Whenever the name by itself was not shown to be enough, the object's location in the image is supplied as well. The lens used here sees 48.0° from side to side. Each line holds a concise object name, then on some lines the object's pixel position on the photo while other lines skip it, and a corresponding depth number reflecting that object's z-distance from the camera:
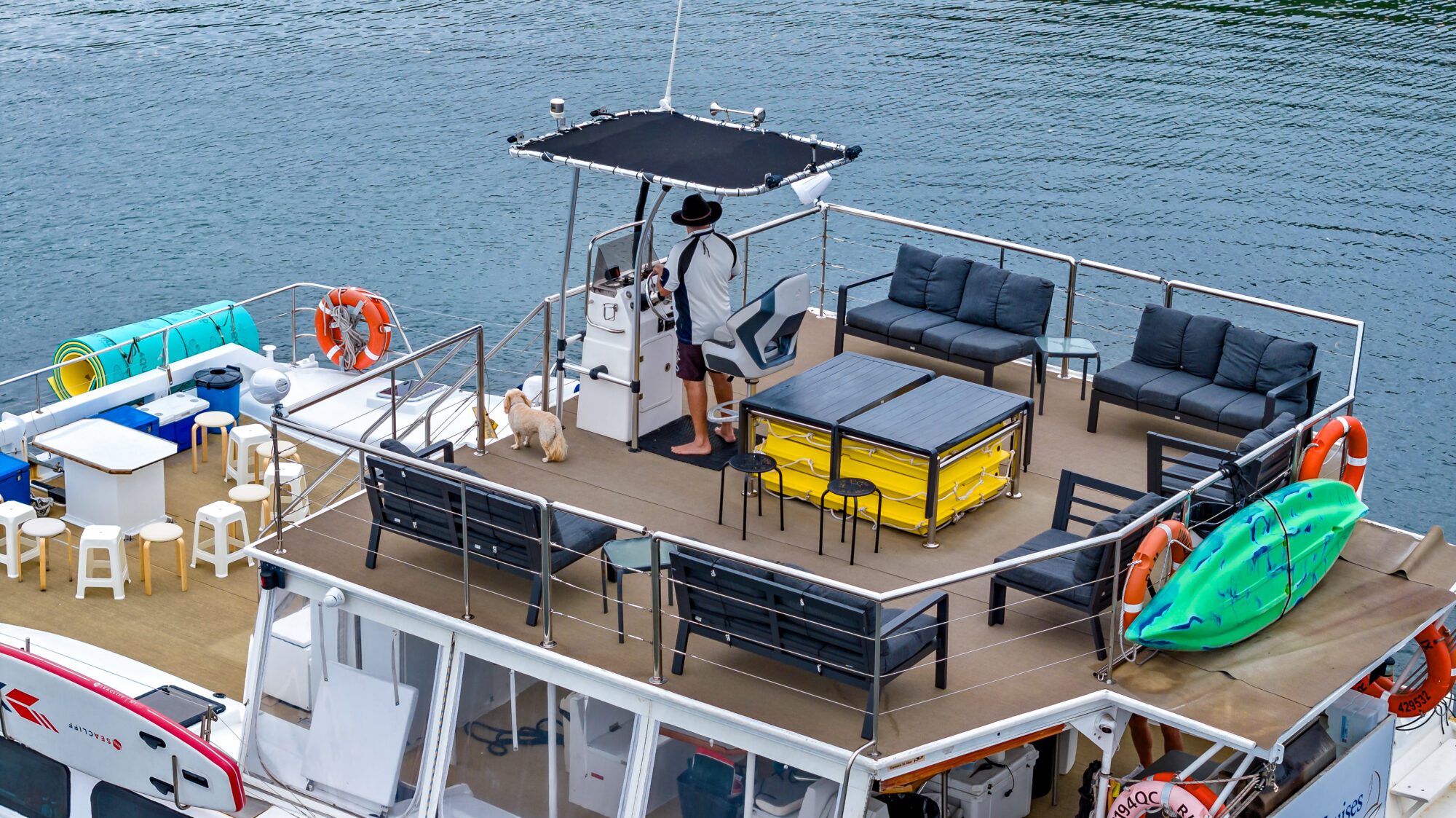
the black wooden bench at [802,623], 10.08
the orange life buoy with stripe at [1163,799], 10.15
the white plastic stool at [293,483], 17.45
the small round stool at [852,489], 12.14
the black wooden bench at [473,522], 11.58
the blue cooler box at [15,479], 17.73
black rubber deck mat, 14.41
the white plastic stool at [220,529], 16.92
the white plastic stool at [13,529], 16.75
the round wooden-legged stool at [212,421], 19.47
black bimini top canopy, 13.29
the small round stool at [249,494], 17.45
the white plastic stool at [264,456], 18.42
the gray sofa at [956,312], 15.63
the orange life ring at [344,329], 22.45
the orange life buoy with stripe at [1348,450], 12.37
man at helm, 13.86
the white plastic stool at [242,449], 18.70
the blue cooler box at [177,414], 19.44
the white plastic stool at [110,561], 16.30
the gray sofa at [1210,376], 14.41
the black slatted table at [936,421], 12.73
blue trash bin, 20.44
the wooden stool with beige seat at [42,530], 16.64
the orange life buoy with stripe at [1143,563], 10.41
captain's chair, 13.71
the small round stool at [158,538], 16.50
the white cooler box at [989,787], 11.76
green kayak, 10.66
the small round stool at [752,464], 12.63
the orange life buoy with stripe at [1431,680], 12.28
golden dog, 14.21
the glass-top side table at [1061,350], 15.20
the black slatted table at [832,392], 13.37
